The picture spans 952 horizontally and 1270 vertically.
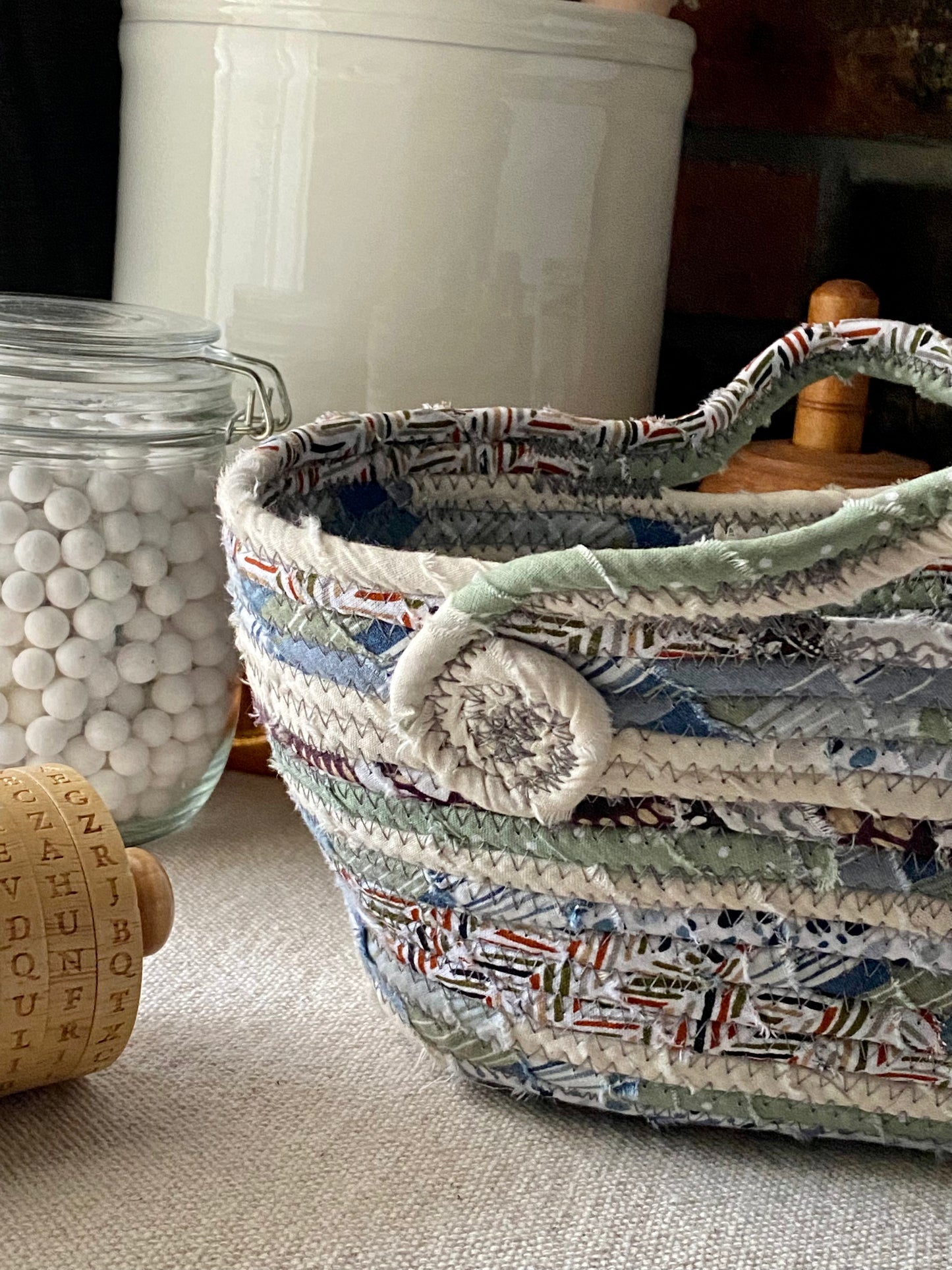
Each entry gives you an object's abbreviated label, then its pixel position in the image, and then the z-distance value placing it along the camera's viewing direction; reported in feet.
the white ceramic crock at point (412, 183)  1.81
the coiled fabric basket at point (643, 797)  1.01
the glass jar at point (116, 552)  1.62
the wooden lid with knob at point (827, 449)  2.01
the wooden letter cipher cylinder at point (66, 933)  1.15
